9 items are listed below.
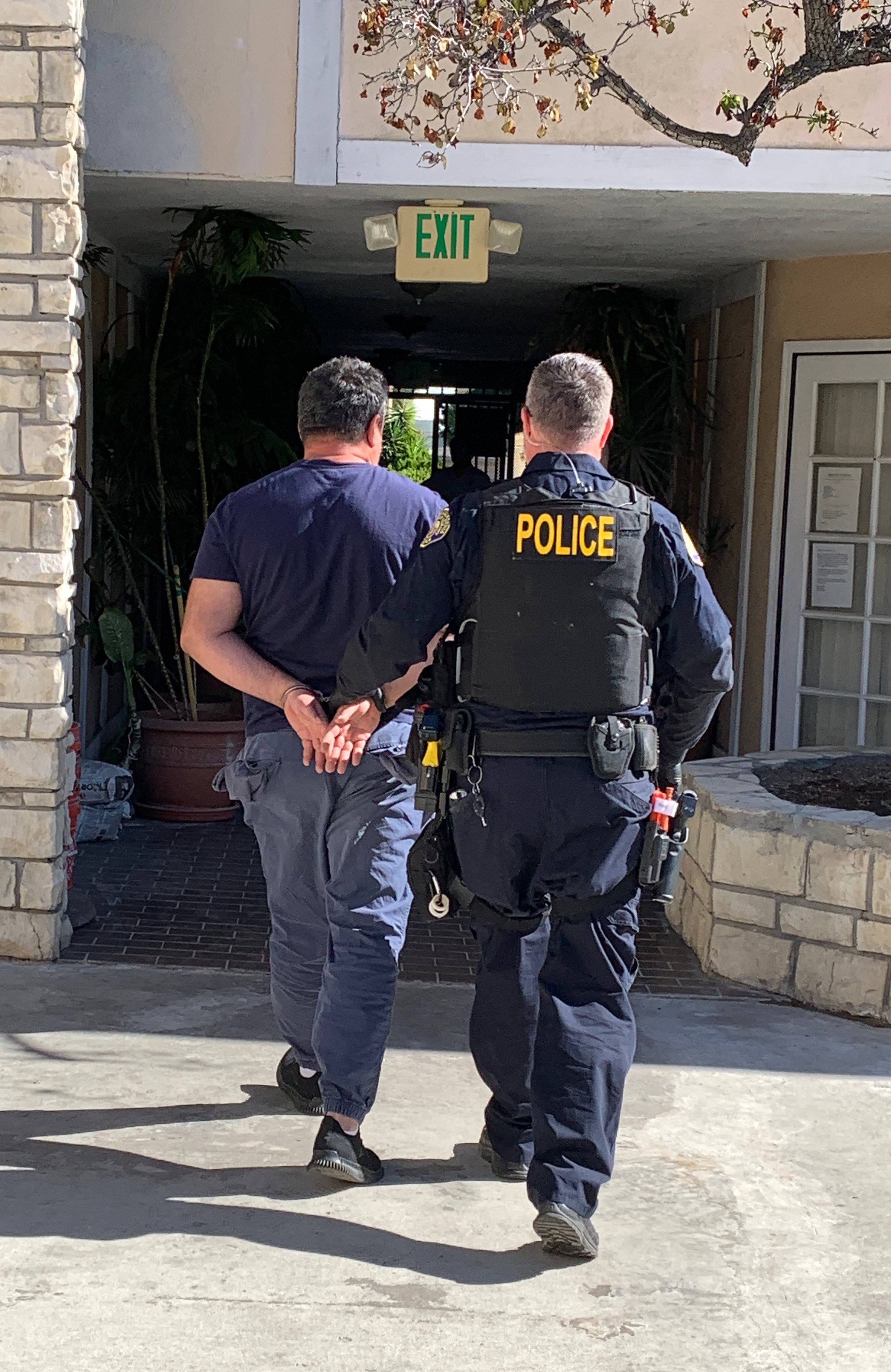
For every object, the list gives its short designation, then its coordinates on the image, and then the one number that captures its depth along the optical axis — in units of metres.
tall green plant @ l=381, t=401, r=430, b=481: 19.73
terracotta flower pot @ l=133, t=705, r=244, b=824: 7.48
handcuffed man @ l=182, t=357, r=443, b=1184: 3.52
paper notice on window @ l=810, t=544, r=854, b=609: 7.99
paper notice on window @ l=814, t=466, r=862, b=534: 7.94
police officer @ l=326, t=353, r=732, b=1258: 3.17
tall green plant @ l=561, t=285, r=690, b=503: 8.98
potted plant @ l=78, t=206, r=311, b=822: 7.41
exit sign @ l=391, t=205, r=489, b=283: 6.49
